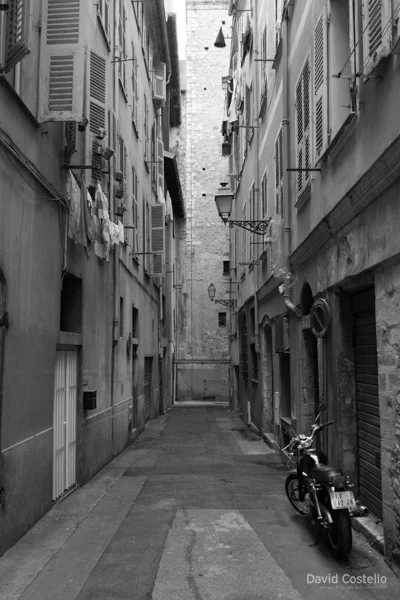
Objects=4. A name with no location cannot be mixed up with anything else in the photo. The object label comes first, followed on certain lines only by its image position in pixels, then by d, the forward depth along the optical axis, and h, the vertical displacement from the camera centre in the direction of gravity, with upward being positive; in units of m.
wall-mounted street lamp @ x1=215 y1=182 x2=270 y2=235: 12.33 +3.18
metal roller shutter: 6.24 -0.43
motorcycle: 5.43 -1.25
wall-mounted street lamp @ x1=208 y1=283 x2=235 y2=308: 26.86 +2.88
